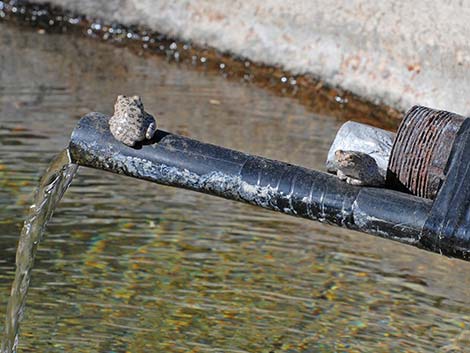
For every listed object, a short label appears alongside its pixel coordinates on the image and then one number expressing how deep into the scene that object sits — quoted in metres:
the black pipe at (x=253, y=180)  4.88
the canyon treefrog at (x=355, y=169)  5.00
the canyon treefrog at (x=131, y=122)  5.06
